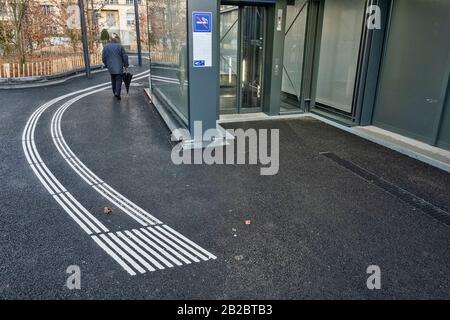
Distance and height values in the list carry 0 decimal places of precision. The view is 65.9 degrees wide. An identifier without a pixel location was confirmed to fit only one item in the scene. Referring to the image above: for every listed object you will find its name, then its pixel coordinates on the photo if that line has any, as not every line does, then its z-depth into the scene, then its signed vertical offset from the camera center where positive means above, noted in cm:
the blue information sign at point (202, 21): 570 +42
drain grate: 412 -182
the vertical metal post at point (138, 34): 1940 +65
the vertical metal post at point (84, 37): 1473 +35
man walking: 1022 -37
